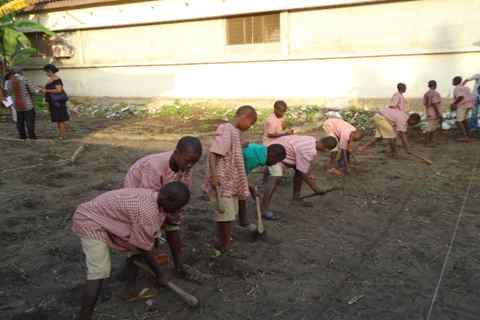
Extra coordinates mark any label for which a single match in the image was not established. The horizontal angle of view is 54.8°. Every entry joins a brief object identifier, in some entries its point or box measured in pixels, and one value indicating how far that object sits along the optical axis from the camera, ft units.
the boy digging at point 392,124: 25.45
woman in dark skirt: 28.52
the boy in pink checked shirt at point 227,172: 13.10
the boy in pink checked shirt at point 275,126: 19.33
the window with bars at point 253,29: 41.19
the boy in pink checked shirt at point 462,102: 29.50
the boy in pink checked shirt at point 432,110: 29.14
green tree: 44.75
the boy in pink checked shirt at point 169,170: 10.84
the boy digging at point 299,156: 17.24
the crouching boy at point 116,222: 9.40
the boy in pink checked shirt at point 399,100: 27.61
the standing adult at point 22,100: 28.45
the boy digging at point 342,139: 22.16
